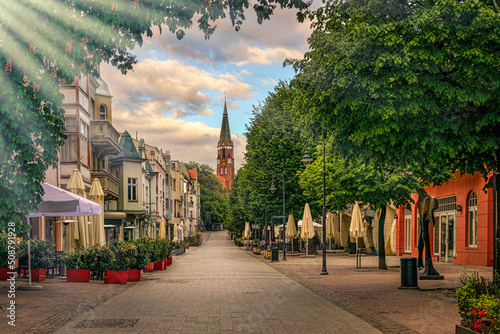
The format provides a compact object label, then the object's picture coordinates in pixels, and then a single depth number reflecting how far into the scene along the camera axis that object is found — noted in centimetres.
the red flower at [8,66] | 862
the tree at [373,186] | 2325
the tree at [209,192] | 14600
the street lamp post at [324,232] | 2354
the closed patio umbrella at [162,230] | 4103
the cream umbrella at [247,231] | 6649
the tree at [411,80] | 1265
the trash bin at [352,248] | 4594
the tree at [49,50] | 866
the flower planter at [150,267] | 2480
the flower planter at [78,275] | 1831
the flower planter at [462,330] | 786
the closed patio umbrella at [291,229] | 4147
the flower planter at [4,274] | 1822
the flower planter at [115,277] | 1816
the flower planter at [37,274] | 1795
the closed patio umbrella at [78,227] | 1938
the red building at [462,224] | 2612
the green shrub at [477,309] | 743
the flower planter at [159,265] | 2630
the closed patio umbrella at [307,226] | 3631
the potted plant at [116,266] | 1817
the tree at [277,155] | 4312
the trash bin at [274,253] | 3534
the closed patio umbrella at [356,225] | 2867
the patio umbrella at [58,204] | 1542
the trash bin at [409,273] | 1677
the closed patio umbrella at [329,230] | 4247
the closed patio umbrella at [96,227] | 2089
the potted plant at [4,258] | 1727
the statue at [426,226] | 2045
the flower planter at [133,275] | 1959
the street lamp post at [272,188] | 4008
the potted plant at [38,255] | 1764
